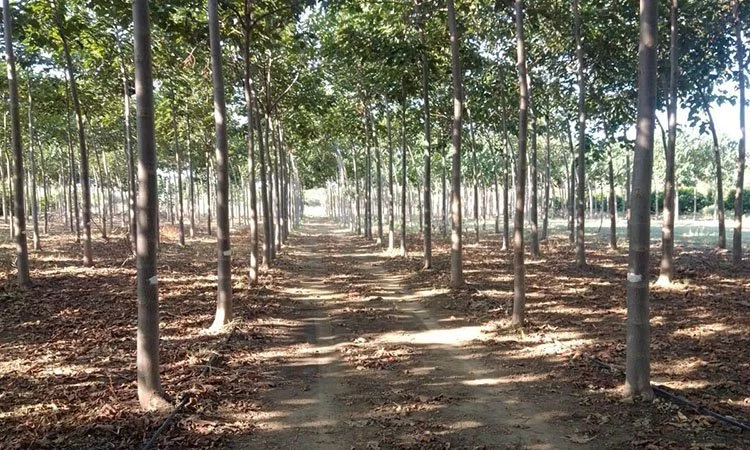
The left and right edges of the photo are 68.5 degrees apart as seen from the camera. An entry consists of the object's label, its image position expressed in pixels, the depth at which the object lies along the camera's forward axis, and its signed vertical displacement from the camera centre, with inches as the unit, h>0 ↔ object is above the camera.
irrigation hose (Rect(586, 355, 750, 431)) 176.0 -71.9
